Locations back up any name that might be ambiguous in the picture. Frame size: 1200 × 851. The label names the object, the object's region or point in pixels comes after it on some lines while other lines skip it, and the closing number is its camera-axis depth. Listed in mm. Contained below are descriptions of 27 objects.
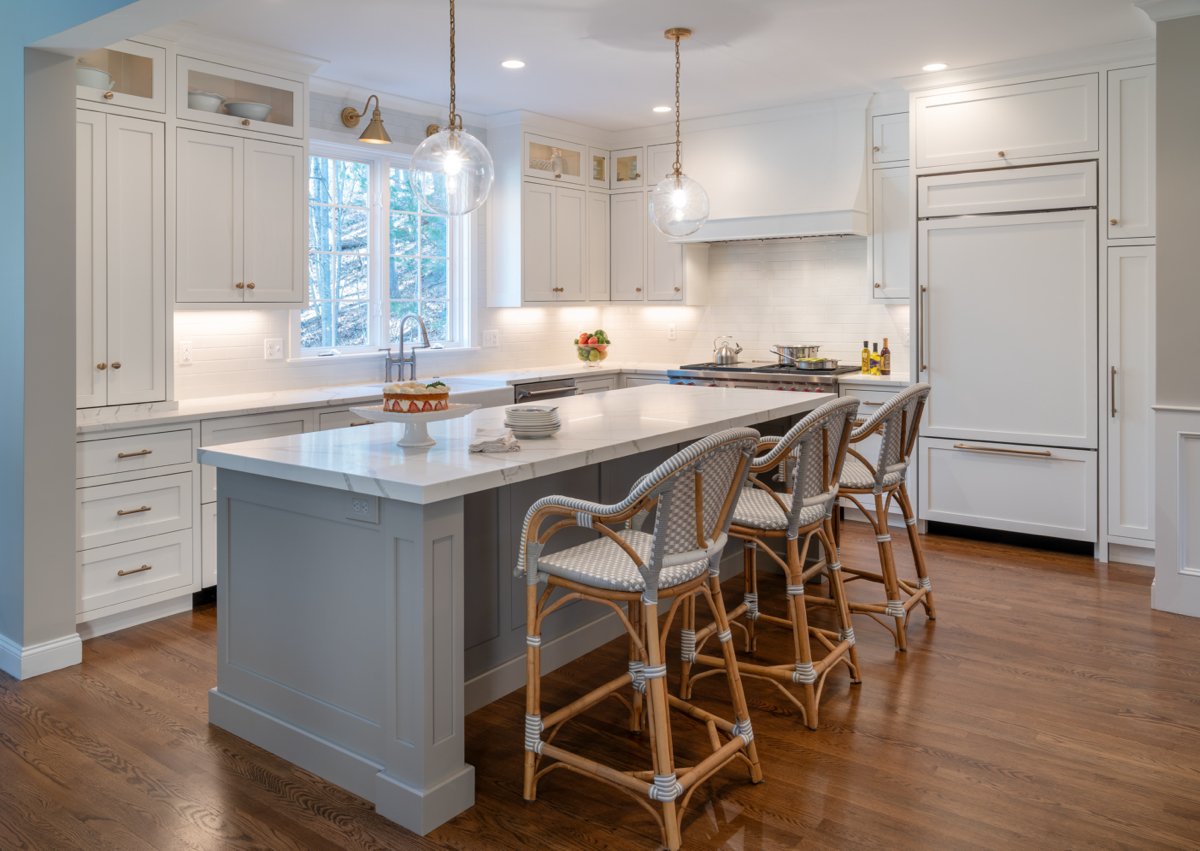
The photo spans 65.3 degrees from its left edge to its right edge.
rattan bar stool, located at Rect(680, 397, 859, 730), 2967
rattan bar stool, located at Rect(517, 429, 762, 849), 2295
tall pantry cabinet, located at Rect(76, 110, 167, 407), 3885
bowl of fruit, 6918
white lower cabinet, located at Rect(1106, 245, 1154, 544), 4766
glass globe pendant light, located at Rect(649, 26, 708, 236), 4098
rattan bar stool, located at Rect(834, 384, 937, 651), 3564
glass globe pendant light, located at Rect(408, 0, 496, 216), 3123
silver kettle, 6398
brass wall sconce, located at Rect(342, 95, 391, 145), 5027
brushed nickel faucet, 5594
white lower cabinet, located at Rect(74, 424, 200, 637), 3807
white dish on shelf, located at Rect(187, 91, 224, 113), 4318
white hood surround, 5758
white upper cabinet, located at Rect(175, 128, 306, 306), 4320
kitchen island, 2406
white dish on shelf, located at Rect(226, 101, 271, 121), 4504
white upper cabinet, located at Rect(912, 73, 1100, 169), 4883
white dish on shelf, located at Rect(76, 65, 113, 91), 3850
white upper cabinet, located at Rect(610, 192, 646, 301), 6844
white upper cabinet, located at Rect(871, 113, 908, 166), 5609
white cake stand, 2773
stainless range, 5617
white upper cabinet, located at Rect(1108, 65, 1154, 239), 4707
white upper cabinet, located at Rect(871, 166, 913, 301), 5688
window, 5438
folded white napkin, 2791
